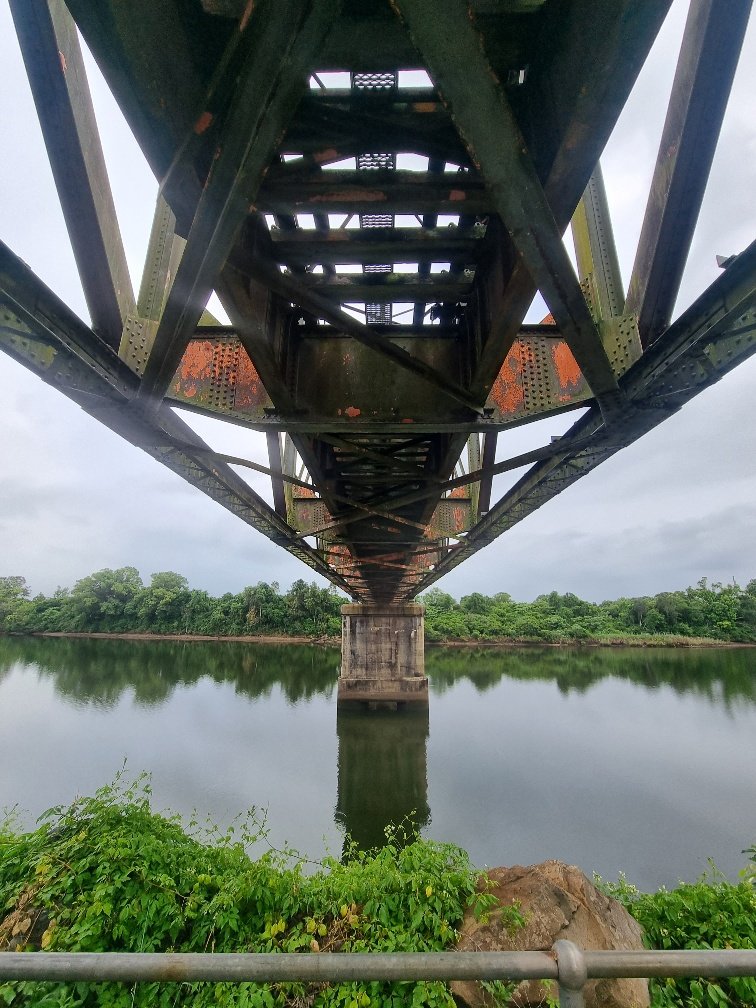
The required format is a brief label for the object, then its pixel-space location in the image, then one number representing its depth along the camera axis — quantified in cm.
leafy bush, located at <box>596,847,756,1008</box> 378
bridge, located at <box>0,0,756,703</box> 162
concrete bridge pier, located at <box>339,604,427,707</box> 2084
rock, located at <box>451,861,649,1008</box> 370
